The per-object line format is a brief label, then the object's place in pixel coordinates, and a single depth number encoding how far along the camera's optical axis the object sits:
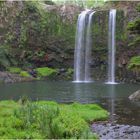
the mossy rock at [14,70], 72.10
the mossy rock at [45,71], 71.75
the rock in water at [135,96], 40.17
